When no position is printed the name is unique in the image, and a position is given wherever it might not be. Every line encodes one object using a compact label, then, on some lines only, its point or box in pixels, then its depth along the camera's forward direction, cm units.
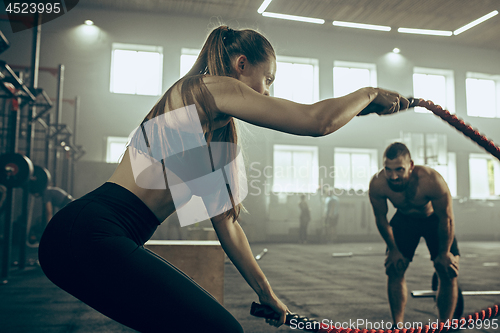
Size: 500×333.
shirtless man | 265
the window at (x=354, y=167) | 1165
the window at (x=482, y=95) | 1320
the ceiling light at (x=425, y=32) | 1198
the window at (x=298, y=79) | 1152
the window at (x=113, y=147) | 1030
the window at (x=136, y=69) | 1070
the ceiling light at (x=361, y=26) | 1150
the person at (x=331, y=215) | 1071
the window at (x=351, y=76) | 1201
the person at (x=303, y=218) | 1064
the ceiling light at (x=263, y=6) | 1018
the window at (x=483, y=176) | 1266
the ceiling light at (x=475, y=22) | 1092
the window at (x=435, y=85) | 1273
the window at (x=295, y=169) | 1123
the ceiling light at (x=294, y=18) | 1087
